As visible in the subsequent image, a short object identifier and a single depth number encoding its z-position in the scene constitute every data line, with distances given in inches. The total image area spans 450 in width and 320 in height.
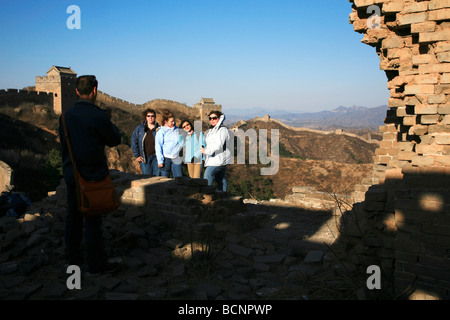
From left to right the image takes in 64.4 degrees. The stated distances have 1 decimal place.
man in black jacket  135.0
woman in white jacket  261.5
